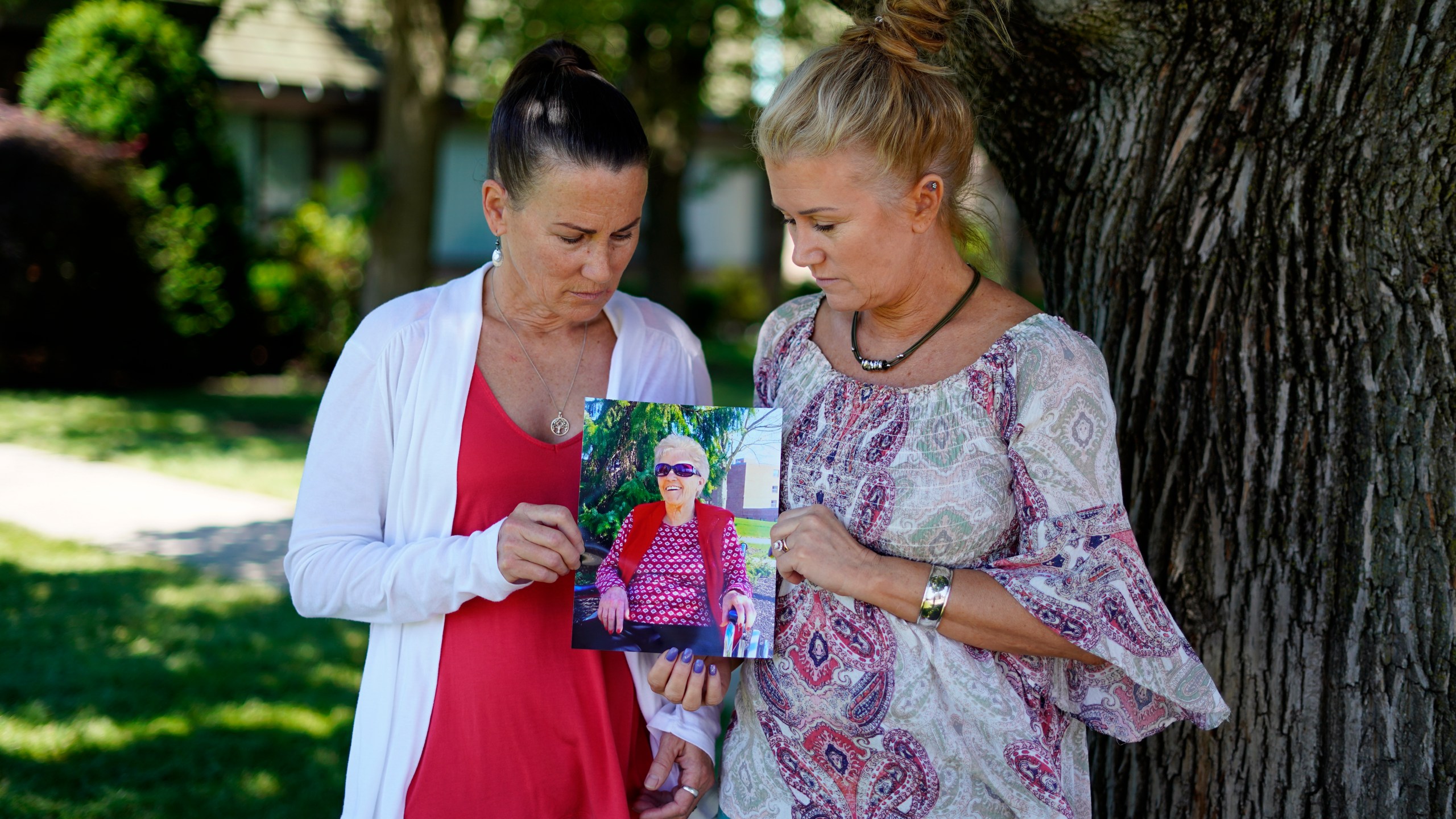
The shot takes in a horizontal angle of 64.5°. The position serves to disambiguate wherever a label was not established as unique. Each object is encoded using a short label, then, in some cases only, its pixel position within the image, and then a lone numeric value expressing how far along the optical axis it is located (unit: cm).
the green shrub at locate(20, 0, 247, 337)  1280
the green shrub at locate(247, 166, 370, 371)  1456
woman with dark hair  229
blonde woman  203
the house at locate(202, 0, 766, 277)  1742
